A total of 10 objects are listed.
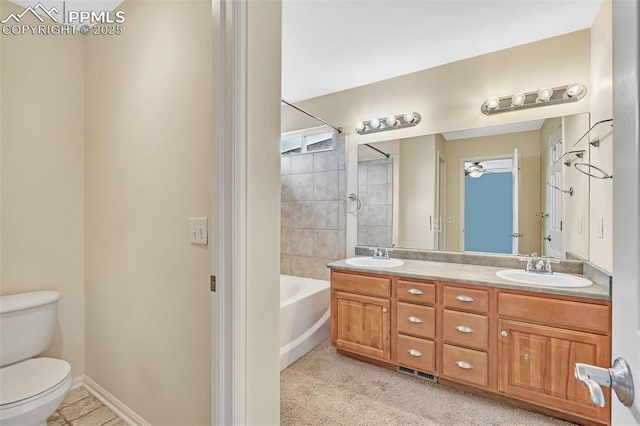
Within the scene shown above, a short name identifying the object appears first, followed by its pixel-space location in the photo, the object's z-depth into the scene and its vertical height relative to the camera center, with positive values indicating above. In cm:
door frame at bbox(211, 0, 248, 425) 108 -3
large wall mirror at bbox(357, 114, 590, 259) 218 +18
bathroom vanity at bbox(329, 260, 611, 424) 167 -77
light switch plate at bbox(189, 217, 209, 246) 123 -8
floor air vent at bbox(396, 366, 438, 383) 219 -121
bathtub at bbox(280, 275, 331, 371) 245 -93
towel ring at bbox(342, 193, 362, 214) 309 +10
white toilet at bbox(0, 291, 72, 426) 133 -81
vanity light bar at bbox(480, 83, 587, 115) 210 +83
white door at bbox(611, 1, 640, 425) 43 +2
